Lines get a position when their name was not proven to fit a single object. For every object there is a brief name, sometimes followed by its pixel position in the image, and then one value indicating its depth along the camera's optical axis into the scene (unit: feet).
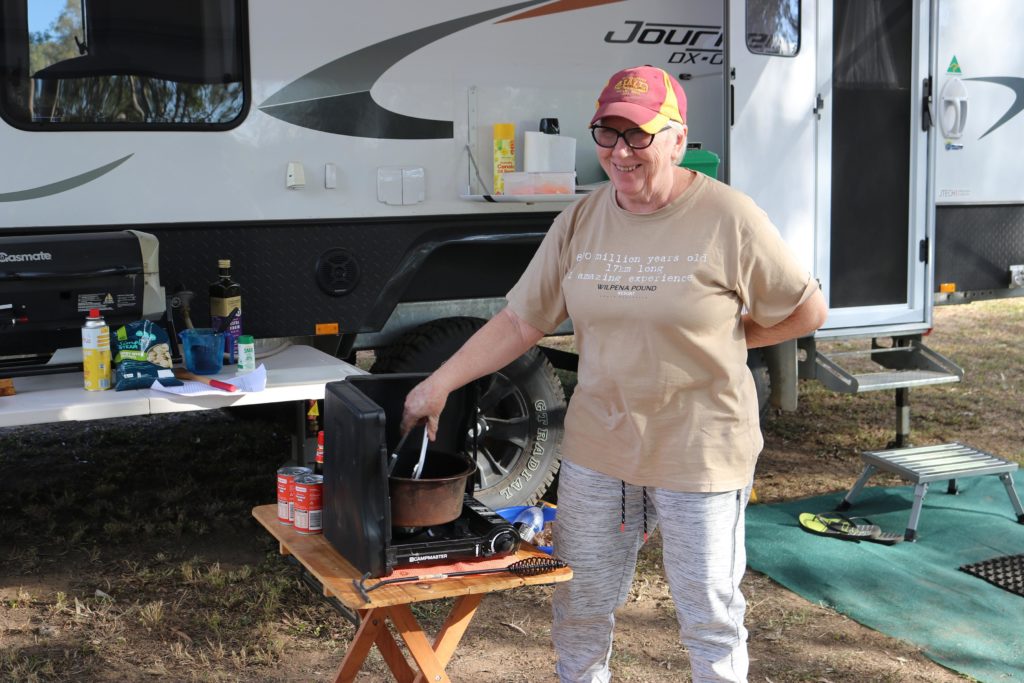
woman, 7.73
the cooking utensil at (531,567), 7.57
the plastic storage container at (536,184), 14.43
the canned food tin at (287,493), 8.39
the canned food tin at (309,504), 8.24
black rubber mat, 13.29
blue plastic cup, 12.24
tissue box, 14.53
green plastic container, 15.01
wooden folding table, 7.29
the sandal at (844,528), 14.75
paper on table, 11.53
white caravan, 12.60
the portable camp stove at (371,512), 7.30
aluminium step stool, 14.80
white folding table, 10.89
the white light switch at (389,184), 14.24
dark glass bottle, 12.80
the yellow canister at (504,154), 14.56
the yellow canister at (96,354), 11.45
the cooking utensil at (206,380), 11.66
